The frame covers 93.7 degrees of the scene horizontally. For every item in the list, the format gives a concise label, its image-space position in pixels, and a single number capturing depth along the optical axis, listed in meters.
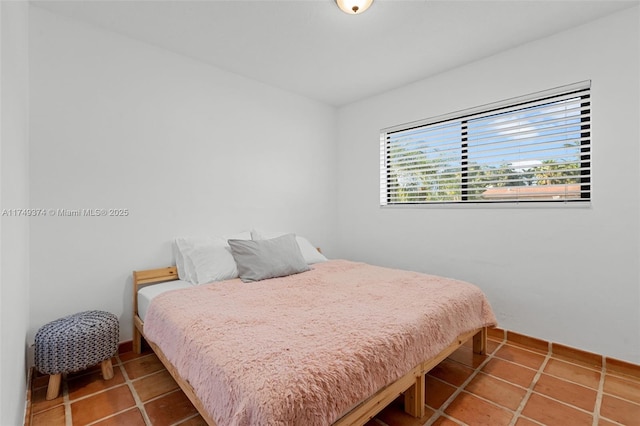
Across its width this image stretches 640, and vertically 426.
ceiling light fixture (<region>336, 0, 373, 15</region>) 1.97
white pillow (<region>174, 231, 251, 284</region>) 2.47
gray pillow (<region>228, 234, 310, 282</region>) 2.53
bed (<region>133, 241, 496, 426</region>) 1.11
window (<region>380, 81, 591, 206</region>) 2.36
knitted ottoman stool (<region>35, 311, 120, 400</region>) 1.76
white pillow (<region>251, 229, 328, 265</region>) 3.05
